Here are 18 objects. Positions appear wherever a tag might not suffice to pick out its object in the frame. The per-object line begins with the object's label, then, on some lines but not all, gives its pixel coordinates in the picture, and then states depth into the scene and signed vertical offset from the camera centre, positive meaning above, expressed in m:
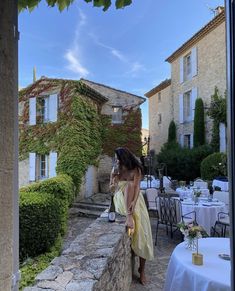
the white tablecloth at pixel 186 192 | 6.28 -1.15
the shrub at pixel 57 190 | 6.28 -1.07
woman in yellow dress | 3.03 -0.71
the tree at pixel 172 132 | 14.80 +1.40
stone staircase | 8.72 -2.20
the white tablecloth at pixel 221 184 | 7.62 -1.11
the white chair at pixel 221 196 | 5.67 -1.11
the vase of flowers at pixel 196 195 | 5.15 -1.00
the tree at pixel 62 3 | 1.05 +0.72
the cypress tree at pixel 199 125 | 12.62 +1.59
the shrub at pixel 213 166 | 9.73 -0.58
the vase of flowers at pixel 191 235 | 2.30 -0.85
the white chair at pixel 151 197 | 6.34 -1.26
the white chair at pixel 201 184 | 7.79 -1.11
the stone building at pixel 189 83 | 11.62 +4.32
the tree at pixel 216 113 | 10.99 +2.00
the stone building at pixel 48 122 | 10.09 +1.48
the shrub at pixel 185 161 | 11.82 -0.43
